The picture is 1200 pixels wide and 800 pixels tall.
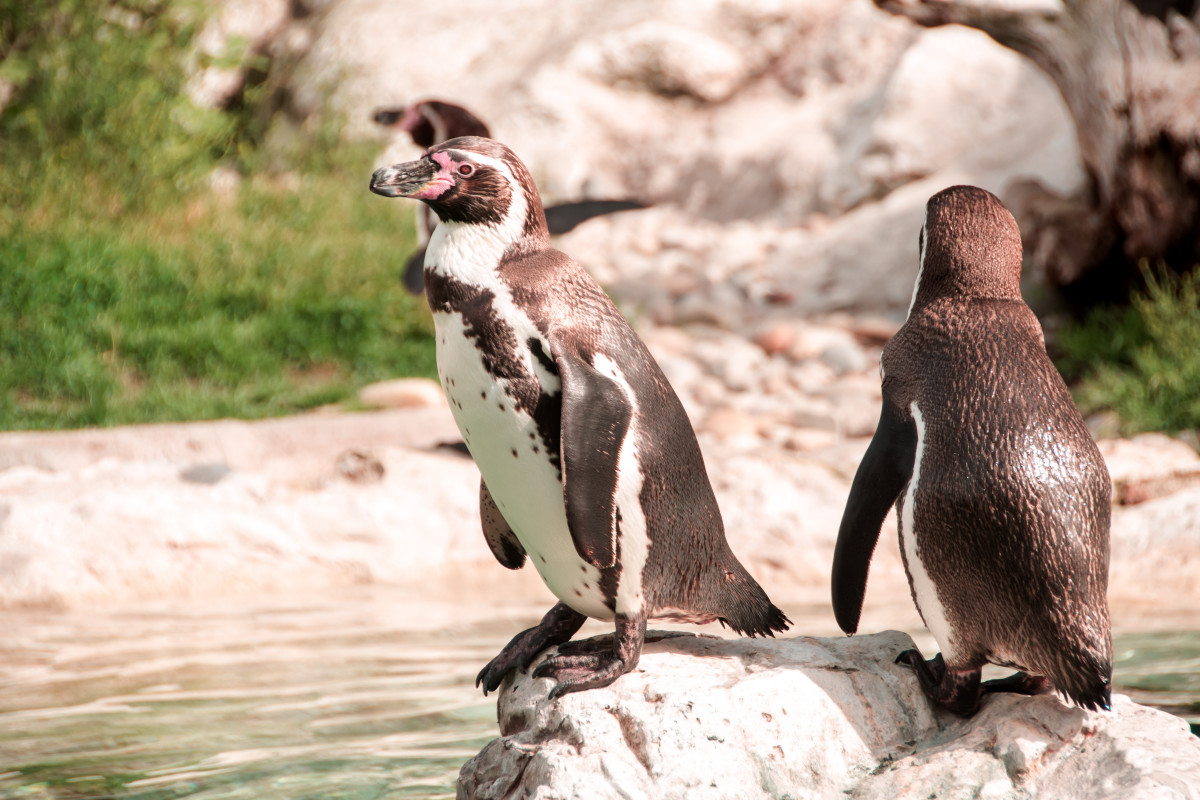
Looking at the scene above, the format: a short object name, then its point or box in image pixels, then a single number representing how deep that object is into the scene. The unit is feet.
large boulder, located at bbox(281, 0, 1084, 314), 66.39
